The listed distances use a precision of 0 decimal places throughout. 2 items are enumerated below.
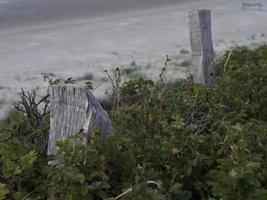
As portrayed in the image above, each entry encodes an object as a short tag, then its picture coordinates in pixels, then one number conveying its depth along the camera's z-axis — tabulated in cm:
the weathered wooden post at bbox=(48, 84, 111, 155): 250
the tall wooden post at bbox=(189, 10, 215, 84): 480
